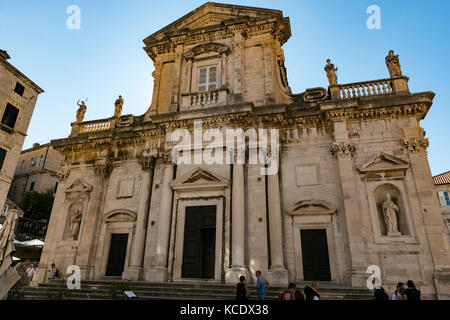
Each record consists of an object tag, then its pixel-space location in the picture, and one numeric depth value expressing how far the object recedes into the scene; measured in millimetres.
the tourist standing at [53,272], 14227
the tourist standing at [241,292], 7660
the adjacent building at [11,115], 21797
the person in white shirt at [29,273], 15805
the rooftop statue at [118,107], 17503
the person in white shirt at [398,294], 8223
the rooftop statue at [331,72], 14234
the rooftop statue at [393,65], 13502
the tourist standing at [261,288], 8845
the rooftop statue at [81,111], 18255
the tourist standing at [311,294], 7457
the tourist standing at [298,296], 7199
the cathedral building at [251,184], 11422
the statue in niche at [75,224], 15297
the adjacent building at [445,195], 24847
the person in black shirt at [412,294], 7496
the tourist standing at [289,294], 7298
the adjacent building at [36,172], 32188
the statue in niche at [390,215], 11205
